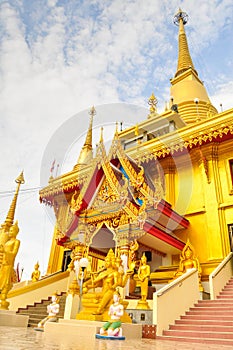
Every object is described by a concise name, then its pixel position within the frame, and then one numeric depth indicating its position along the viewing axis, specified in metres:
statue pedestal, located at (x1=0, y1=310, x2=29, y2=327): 7.72
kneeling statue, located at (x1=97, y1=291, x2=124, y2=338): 4.91
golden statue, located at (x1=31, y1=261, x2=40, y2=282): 12.01
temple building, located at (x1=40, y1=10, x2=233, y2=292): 9.02
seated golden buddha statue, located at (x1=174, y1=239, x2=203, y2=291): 8.62
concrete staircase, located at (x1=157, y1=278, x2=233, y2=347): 5.25
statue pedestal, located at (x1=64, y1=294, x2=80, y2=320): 7.36
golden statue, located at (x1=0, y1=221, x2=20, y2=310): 8.67
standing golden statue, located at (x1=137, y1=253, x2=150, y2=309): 6.71
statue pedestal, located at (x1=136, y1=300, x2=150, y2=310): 6.62
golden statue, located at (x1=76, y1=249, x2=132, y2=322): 5.98
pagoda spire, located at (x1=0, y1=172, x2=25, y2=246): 9.62
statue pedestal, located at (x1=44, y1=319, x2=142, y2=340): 5.18
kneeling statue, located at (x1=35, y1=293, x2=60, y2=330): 7.16
